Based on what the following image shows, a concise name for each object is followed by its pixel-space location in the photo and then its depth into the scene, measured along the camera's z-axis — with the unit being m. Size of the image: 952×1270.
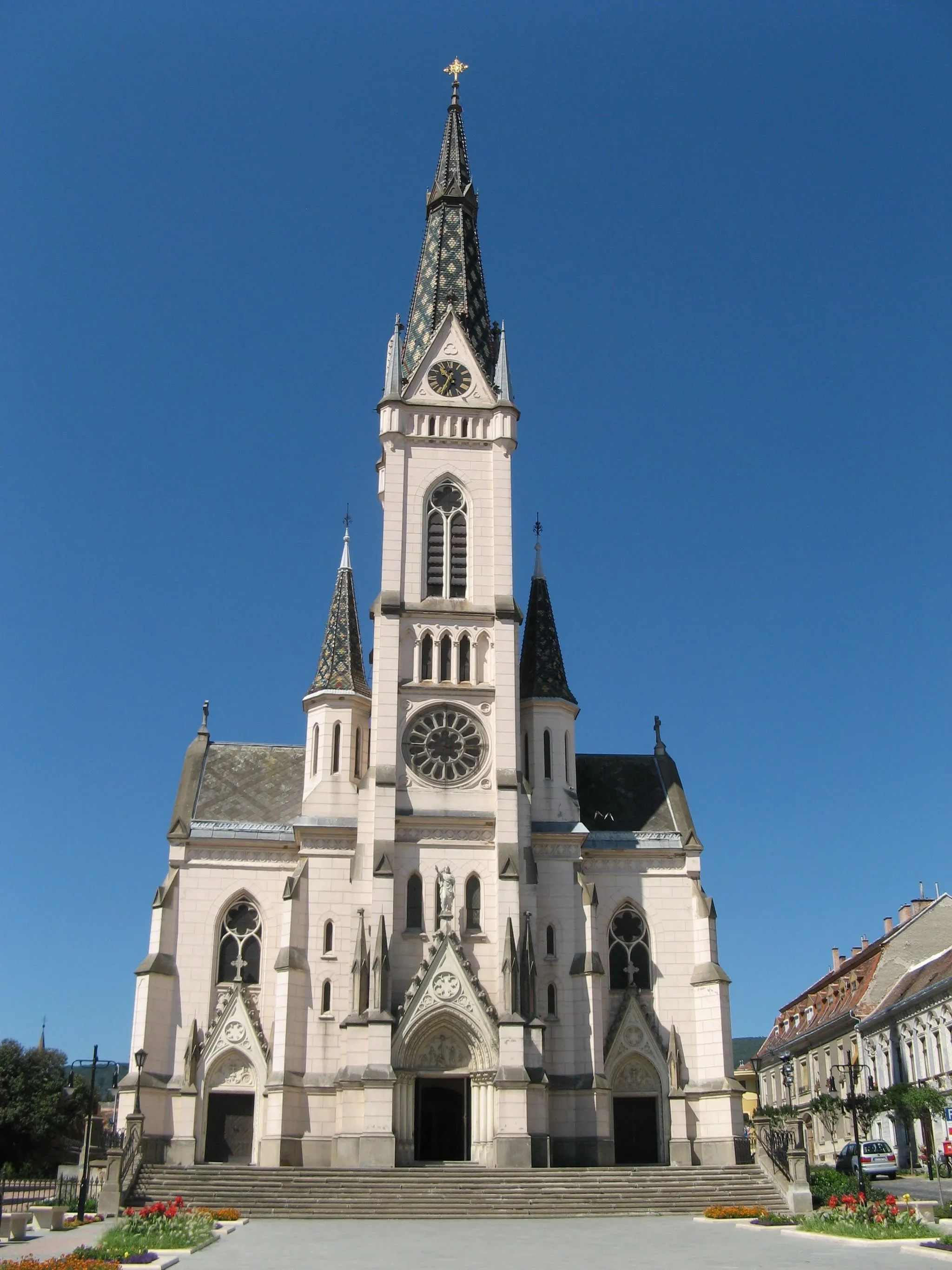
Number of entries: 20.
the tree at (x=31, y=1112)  61.59
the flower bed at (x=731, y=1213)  32.66
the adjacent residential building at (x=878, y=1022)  57.19
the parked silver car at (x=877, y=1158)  46.81
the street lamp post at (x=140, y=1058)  38.88
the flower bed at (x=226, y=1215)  31.88
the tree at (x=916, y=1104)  51.75
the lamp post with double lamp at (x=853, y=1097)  30.12
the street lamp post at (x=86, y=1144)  33.31
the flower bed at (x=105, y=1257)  21.58
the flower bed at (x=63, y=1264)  19.88
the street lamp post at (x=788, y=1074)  73.31
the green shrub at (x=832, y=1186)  32.81
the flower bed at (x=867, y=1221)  25.83
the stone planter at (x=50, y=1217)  30.80
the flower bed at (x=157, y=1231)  23.58
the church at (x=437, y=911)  42.44
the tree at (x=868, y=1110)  53.91
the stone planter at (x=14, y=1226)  28.05
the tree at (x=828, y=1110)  58.50
